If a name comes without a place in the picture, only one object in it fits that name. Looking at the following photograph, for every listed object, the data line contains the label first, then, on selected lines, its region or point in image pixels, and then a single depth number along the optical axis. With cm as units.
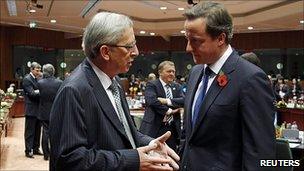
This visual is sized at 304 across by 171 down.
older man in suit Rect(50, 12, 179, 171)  166
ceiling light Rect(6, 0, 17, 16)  1005
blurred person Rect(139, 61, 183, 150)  532
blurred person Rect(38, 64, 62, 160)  710
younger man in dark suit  198
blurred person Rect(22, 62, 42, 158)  772
